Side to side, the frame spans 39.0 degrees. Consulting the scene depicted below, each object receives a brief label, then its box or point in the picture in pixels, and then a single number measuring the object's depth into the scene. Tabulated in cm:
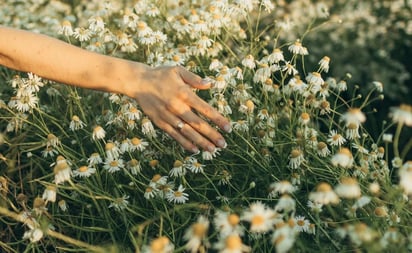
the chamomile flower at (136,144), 156
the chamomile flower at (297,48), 179
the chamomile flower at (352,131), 150
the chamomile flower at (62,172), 130
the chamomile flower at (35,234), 126
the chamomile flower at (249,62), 176
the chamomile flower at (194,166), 152
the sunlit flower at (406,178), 103
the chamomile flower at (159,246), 93
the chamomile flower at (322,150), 153
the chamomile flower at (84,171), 147
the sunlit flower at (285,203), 109
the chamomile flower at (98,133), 155
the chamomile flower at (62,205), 150
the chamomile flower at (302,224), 133
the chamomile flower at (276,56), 175
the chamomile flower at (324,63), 174
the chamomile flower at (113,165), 150
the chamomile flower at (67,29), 192
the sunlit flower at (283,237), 96
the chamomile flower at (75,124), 168
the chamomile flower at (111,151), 152
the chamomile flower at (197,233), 96
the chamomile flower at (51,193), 129
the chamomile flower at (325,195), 105
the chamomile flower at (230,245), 93
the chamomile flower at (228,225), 100
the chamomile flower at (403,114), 109
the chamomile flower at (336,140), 158
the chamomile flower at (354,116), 115
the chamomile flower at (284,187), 116
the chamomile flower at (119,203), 144
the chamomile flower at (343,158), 121
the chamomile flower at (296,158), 147
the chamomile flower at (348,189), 106
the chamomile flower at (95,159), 153
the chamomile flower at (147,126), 158
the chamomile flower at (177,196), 145
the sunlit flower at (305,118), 160
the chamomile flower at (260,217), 100
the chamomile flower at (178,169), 150
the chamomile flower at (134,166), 150
